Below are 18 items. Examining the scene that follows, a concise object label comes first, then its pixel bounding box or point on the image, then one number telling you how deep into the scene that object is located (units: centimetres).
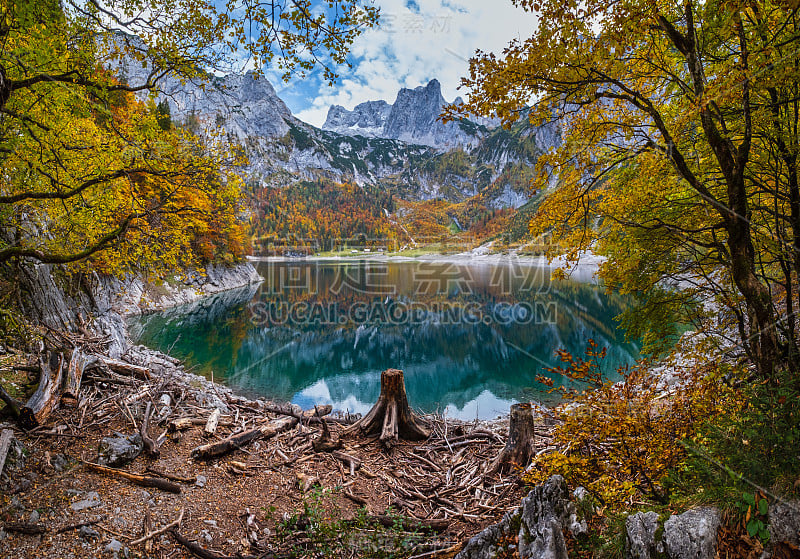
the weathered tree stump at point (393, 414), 741
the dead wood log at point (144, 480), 451
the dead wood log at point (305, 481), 551
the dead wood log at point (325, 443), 666
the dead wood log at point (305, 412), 775
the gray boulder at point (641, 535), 272
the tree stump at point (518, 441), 589
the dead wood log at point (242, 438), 562
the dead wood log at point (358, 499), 536
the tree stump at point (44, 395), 466
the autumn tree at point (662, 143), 370
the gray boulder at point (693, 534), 256
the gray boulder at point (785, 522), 236
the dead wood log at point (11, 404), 445
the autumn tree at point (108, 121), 454
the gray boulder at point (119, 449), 470
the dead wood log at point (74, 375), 533
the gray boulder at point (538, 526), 304
